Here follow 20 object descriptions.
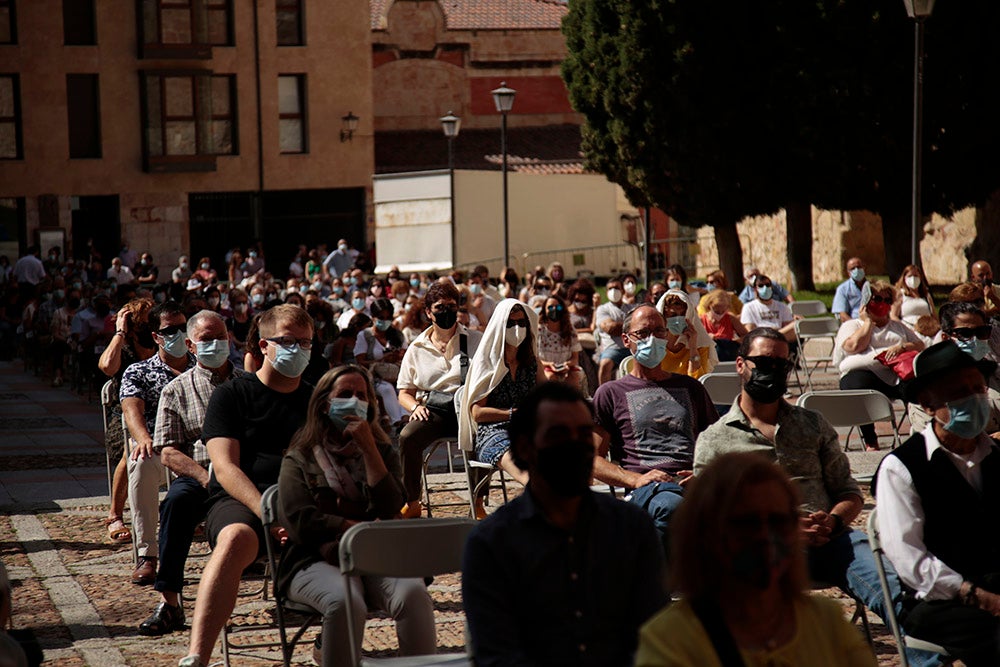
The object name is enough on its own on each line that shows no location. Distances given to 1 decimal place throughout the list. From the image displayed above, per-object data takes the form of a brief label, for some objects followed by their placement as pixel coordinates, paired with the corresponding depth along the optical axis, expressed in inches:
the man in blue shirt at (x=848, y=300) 579.2
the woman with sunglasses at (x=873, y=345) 438.0
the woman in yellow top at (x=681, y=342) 389.4
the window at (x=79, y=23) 1628.9
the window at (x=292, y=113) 1726.1
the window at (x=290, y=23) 1722.4
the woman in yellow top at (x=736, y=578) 125.2
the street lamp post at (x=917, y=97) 590.9
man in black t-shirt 235.5
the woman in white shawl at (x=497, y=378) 331.0
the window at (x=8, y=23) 1601.9
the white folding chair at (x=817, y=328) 617.9
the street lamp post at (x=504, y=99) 1012.4
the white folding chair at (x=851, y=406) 339.9
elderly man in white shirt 189.2
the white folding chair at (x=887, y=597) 195.6
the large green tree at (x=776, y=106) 892.0
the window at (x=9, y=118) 1600.6
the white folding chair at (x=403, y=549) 196.4
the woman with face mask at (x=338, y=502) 209.3
